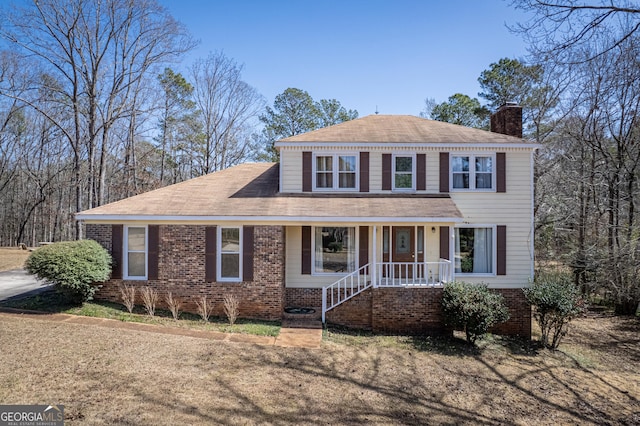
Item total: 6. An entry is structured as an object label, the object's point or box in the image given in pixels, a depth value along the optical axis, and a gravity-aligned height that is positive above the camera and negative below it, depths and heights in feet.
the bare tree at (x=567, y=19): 20.56 +11.81
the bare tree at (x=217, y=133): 96.58 +23.68
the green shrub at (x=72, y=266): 31.89 -4.18
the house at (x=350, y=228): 35.63 -0.76
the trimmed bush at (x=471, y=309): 32.19 -7.88
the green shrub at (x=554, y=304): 34.65 -7.94
